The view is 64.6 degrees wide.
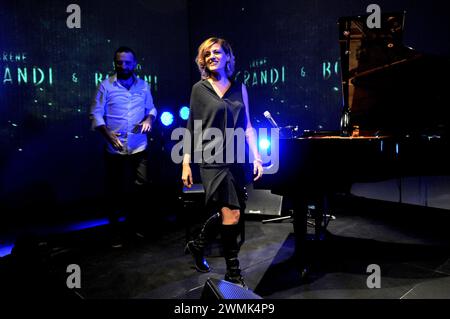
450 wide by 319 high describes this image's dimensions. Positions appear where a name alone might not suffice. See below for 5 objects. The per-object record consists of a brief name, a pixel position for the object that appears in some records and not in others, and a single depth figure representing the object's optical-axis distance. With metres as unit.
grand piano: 2.43
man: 3.33
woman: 2.18
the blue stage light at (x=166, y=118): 4.70
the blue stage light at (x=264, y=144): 4.53
